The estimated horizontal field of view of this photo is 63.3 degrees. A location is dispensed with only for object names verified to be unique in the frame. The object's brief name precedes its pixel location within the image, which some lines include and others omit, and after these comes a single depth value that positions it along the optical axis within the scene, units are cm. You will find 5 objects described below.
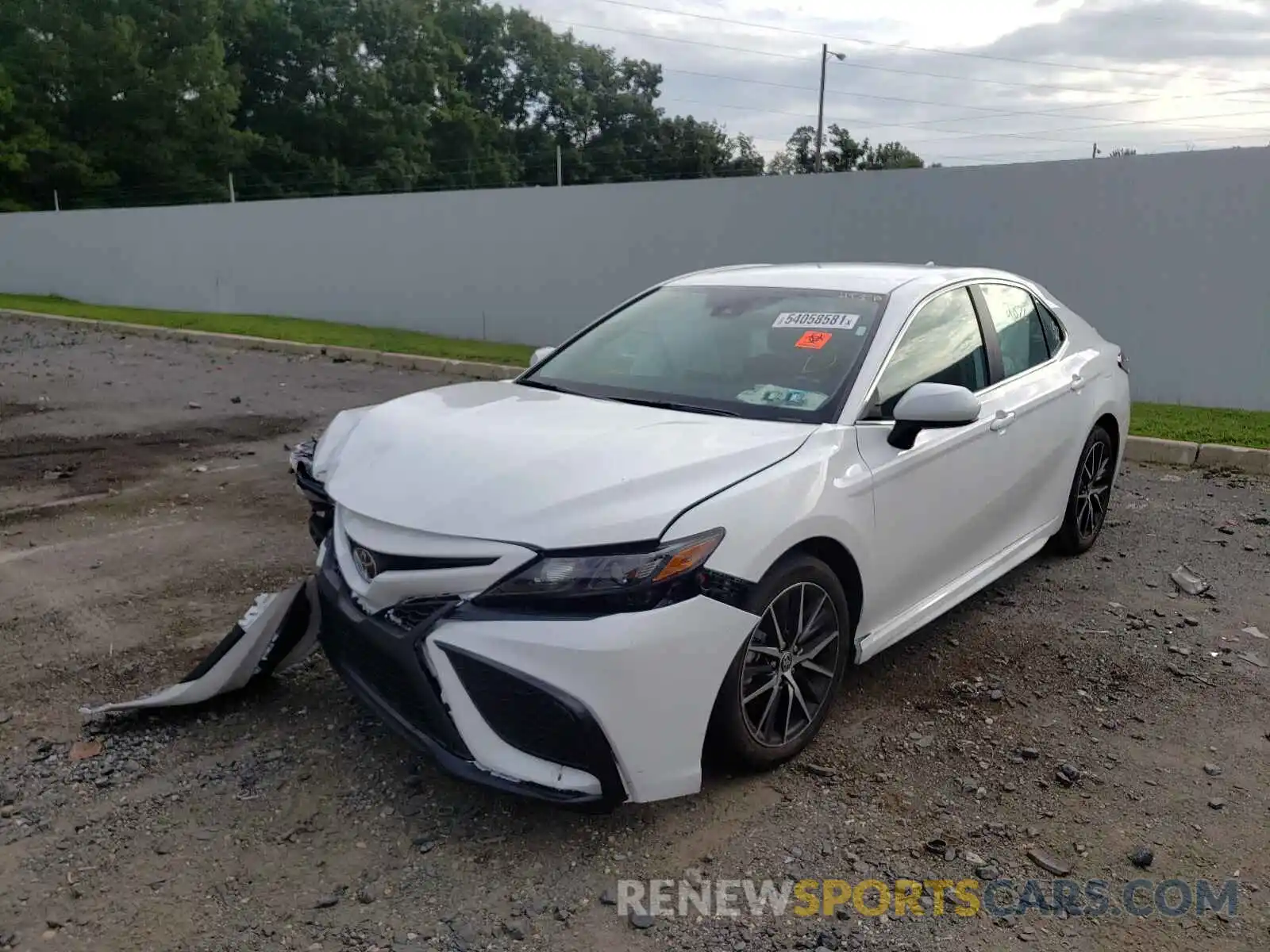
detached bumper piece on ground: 371
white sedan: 282
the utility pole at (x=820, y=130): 4751
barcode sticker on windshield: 408
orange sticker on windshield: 401
